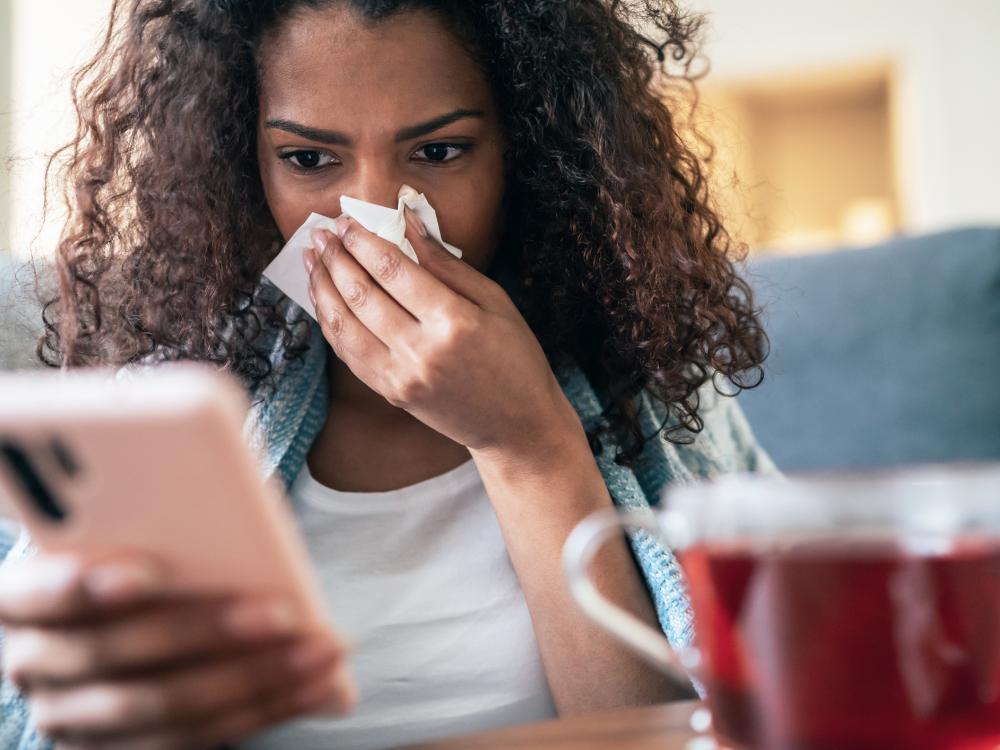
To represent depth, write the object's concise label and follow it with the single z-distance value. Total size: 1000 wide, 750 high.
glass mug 0.39
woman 0.94
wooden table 0.53
